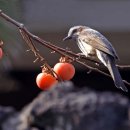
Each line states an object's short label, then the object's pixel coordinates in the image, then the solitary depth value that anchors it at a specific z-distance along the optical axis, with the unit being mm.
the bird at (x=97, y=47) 6164
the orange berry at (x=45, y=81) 5476
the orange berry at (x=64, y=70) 5513
